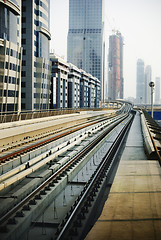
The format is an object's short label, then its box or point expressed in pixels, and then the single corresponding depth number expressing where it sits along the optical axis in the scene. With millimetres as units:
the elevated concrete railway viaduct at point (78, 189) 6465
